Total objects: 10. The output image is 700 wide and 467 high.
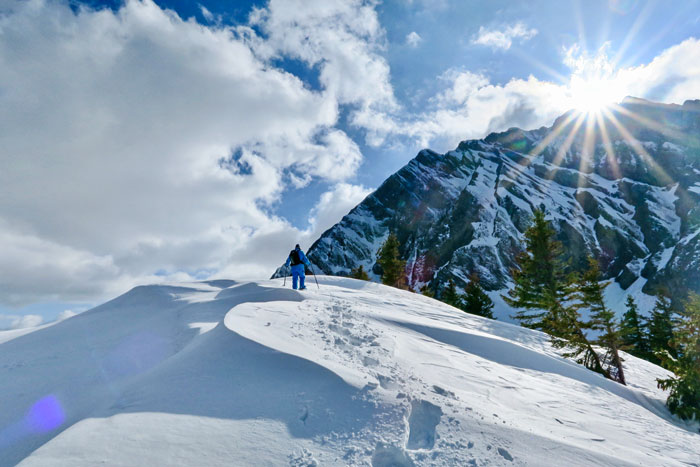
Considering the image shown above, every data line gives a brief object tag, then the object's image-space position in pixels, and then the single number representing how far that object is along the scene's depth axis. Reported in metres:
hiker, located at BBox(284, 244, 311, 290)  13.26
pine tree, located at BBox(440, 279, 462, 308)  34.69
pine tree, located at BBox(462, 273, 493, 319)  31.39
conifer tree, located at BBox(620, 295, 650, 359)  28.38
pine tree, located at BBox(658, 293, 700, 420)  8.85
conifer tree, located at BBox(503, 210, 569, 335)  19.86
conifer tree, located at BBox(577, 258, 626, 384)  14.35
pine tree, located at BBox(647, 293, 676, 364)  28.39
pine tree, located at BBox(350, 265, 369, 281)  40.88
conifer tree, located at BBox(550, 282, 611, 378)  14.35
